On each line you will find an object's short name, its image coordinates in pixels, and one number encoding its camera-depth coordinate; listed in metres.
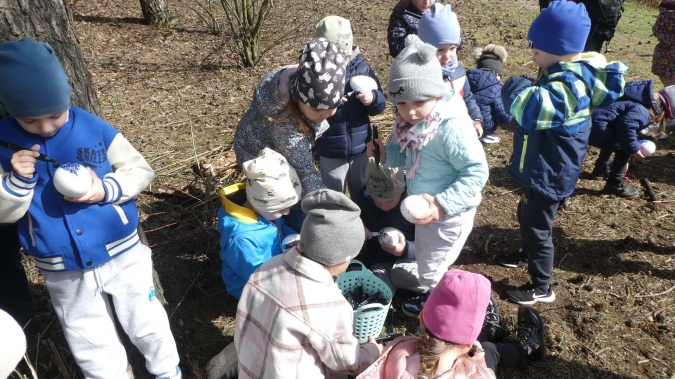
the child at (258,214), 3.00
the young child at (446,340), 2.17
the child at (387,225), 3.52
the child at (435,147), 2.76
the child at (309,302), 2.27
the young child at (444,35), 3.92
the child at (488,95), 5.21
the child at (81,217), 2.22
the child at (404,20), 5.05
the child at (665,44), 5.51
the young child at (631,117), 4.34
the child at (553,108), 2.94
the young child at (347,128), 3.56
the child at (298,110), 3.00
